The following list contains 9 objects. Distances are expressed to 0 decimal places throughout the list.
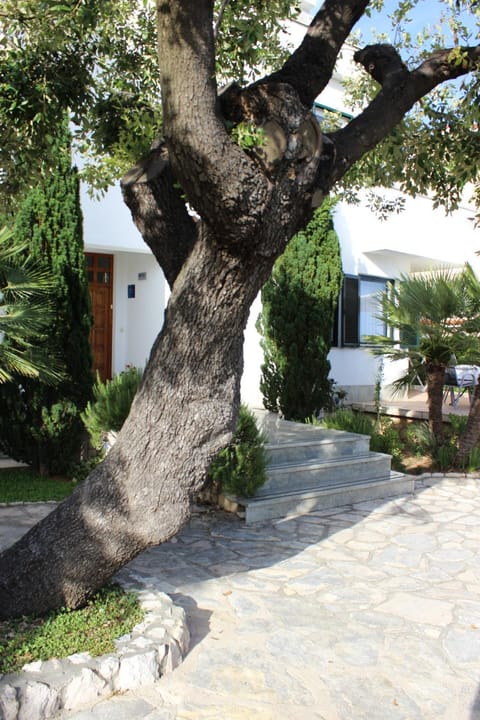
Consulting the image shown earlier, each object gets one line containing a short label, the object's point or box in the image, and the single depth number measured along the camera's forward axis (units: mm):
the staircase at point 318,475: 7246
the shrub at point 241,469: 7027
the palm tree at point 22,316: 7254
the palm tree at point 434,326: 9320
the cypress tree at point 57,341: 8250
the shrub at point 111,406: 7773
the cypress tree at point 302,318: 11227
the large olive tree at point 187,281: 3584
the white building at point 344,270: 11316
